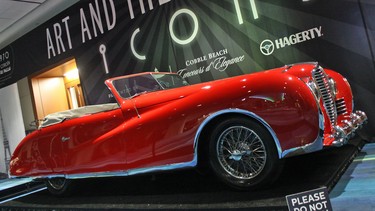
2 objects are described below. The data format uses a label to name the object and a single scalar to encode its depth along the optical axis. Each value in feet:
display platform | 6.85
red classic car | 6.89
